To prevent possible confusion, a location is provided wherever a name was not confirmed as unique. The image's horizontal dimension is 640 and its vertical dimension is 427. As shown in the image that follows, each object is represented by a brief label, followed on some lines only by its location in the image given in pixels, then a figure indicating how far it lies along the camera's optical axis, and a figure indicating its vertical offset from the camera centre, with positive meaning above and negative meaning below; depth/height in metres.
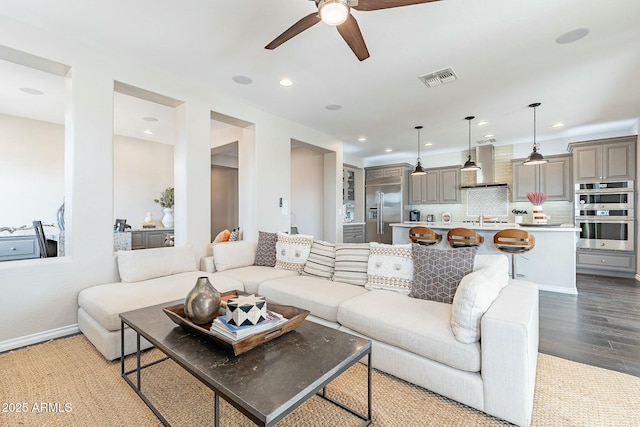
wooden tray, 1.34 -0.60
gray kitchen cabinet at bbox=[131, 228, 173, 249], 5.03 -0.41
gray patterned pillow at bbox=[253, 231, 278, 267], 3.57 -0.45
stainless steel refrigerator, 7.26 +0.21
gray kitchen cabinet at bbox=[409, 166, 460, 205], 7.03 +0.70
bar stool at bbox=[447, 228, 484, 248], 4.01 -0.35
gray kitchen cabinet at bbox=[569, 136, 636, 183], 4.86 +0.96
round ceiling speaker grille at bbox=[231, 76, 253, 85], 3.36 +1.64
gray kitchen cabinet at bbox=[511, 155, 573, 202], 5.63 +0.72
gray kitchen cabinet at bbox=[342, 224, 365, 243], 6.80 -0.47
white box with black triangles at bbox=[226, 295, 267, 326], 1.41 -0.49
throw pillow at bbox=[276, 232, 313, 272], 3.32 -0.44
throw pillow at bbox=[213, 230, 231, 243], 4.10 -0.32
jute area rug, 1.54 -1.12
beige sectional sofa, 1.49 -0.71
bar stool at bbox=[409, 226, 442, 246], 4.23 -0.33
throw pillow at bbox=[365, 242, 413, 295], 2.45 -0.49
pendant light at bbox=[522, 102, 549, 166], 4.36 +0.86
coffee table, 1.05 -0.67
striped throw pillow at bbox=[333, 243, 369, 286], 2.77 -0.50
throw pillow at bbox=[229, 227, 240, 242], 4.23 -0.32
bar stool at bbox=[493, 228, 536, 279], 3.63 -0.36
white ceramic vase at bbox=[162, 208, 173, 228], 5.58 -0.05
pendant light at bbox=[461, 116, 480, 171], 5.16 +0.89
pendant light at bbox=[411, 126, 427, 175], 5.59 +0.87
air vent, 3.15 +1.58
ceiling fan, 1.68 +1.27
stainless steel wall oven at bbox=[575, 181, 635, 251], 4.83 -0.03
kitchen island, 3.92 -0.63
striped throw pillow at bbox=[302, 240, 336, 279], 3.06 -0.51
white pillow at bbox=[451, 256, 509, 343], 1.60 -0.53
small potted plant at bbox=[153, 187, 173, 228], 5.59 +0.24
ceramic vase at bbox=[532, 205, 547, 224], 4.62 -0.02
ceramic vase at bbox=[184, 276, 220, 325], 1.57 -0.50
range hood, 6.45 +1.06
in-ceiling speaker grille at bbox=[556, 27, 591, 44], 2.40 +1.56
